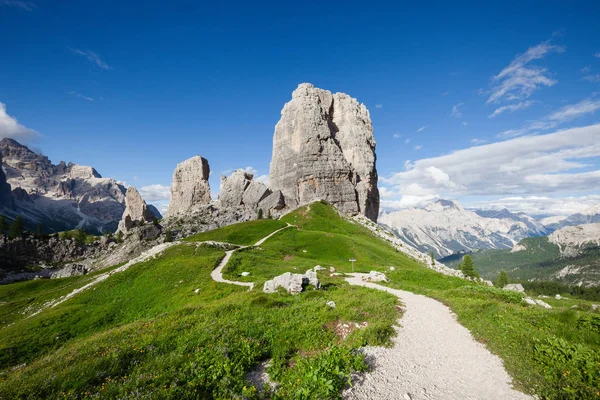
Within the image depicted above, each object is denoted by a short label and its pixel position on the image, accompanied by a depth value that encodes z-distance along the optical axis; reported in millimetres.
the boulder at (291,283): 25581
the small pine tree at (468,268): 89812
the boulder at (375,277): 35281
